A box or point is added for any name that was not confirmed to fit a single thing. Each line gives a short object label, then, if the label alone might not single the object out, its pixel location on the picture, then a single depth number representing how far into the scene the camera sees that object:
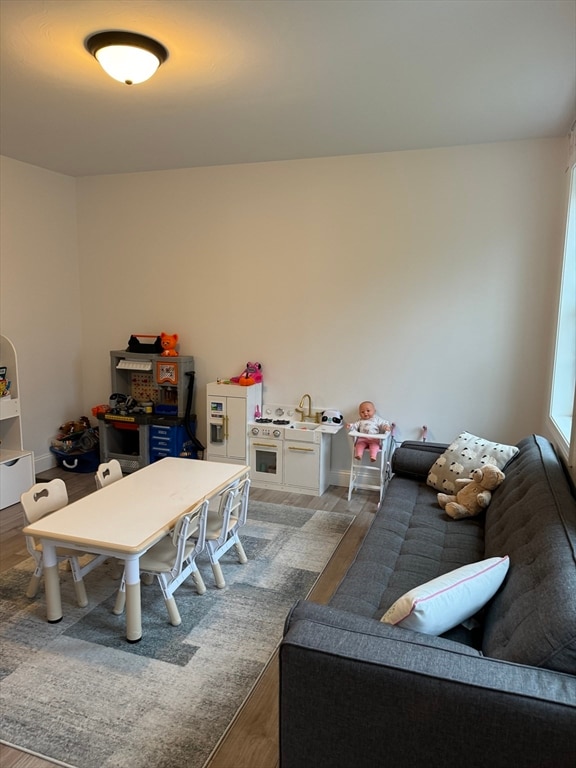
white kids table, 2.32
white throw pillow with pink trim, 1.56
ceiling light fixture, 2.42
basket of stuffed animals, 4.98
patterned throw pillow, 3.14
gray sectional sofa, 1.23
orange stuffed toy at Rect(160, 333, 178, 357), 4.89
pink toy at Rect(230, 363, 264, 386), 4.66
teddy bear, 2.88
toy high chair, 4.21
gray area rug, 1.91
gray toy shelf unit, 4.81
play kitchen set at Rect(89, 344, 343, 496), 4.45
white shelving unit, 4.05
